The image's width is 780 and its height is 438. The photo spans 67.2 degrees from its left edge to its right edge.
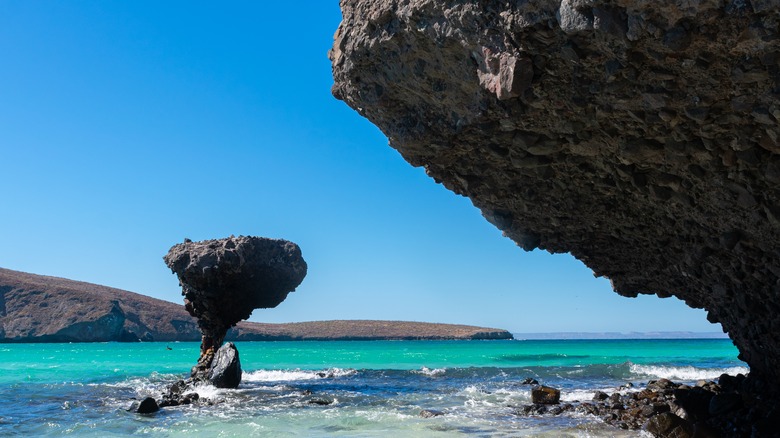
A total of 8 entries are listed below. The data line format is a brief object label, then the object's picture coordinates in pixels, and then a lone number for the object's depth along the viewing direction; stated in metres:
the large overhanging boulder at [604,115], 6.06
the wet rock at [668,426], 11.69
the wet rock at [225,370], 26.92
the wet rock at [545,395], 18.45
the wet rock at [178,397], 19.95
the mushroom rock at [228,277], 29.44
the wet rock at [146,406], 18.03
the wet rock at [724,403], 13.04
